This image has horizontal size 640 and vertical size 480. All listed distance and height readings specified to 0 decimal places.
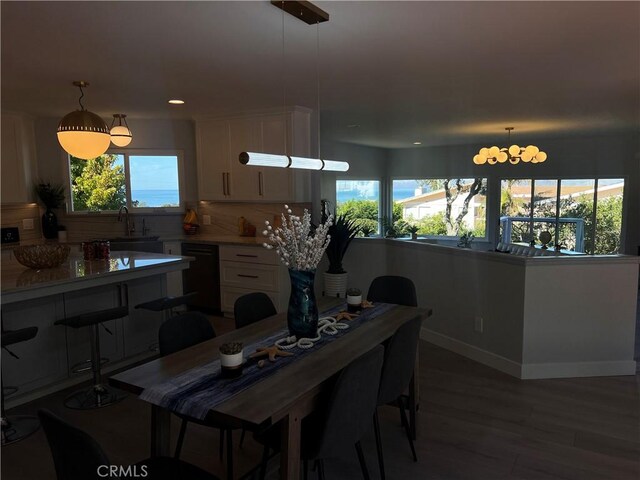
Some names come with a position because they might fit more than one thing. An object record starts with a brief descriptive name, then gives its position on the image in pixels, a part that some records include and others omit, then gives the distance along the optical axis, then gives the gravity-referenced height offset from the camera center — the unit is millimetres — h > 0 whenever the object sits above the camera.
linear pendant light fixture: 2080 +207
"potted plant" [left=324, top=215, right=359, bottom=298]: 4988 -600
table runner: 1678 -725
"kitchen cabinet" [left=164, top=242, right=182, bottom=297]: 5461 -903
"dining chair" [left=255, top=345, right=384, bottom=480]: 1812 -873
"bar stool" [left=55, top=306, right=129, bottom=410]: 3067 -1270
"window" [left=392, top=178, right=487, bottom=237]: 9578 -189
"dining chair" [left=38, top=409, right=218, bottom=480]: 1317 -728
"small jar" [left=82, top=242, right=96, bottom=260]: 3803 -408
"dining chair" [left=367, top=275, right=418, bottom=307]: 3250 -664
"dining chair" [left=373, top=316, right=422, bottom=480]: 2230 -826
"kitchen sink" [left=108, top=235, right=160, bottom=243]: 5402 -450
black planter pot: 5605 -275
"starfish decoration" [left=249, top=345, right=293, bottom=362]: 2115 -704
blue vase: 2289 -540
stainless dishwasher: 5359 -889
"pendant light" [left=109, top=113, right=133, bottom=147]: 4660 +652
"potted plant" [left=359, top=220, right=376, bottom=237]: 9642 -548
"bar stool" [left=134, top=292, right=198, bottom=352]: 3510 -782
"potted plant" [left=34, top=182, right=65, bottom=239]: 5582 +4
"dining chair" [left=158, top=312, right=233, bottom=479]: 2254 -682
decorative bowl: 3320 -389
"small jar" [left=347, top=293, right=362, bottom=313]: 2902 -648
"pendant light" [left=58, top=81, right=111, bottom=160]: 3248 +474
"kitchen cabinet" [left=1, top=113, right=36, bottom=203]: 5215 +505
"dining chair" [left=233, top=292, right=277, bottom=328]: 2846 -686
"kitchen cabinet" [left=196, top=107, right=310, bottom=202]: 5086 +546
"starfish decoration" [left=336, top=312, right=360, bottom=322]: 2715 -692
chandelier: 6332 +575
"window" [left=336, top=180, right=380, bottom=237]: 9190 -56
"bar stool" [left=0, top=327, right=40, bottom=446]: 2660 -1384
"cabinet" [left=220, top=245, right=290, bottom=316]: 4996 -832
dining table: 1634 -726
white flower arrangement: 2248 -233
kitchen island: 3061 -801
